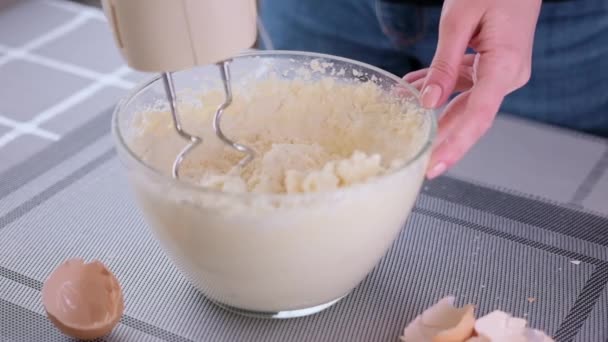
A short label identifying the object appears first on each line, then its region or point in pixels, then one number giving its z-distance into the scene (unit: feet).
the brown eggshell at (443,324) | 2.10
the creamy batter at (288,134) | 2.22
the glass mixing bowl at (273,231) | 1.95
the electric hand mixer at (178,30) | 1.82
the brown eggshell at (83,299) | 2.19
